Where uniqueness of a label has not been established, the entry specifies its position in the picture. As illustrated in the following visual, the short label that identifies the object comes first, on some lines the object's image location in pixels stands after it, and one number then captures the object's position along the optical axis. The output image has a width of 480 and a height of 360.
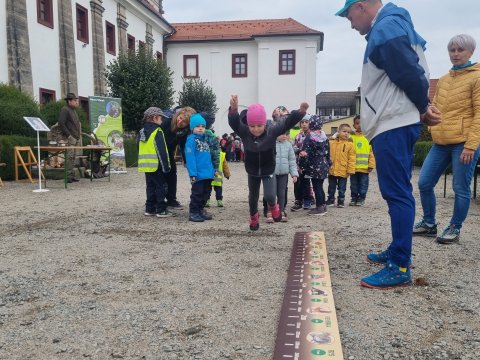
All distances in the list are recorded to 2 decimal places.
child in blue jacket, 5.98
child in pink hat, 5.11
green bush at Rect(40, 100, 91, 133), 14.63
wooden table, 10.05
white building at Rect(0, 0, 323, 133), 16.86
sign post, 9.77
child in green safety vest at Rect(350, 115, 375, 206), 7.48
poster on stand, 14.62
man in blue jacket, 3.02
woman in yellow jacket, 4.18
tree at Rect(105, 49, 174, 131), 21.72
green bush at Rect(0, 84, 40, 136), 12.59
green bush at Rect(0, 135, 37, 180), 11.65
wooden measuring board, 2.22
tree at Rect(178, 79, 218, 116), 30.39
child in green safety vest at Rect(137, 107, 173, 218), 6.32
